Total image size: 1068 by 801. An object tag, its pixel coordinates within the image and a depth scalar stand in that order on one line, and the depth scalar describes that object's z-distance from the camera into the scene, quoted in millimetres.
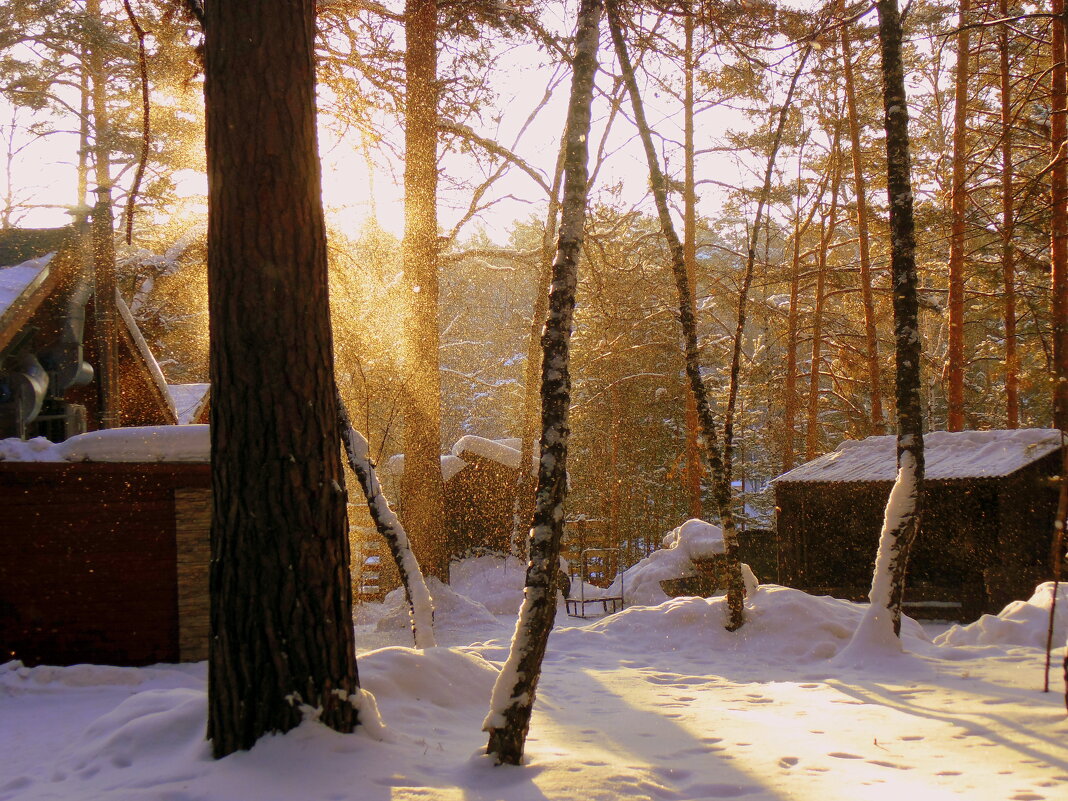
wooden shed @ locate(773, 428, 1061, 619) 12773
